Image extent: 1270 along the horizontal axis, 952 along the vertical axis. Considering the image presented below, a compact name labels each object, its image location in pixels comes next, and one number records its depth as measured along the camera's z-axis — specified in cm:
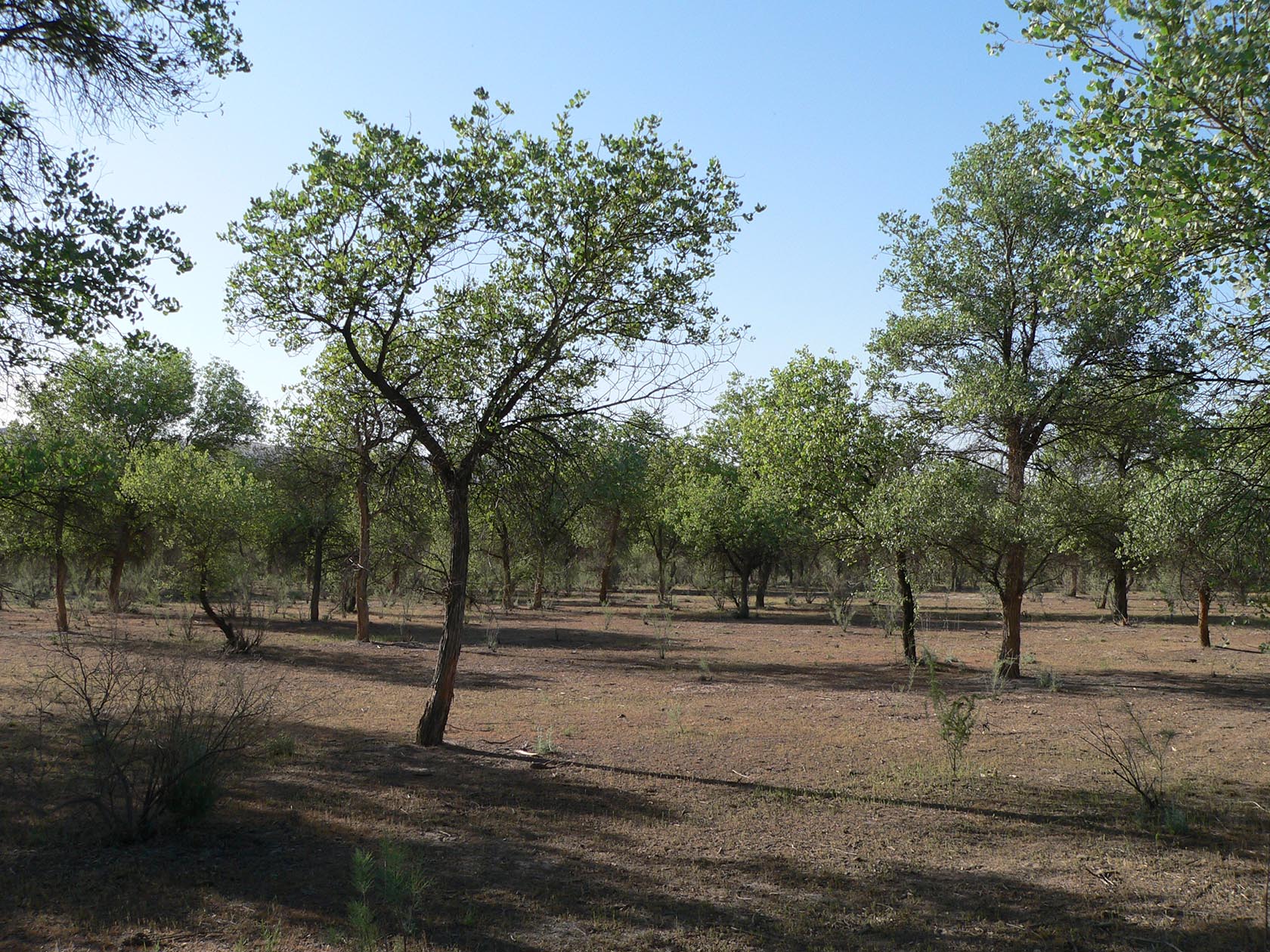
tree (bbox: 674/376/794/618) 3688
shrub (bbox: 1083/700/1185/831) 770
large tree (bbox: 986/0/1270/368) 577
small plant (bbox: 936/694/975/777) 891
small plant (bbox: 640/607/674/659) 2296
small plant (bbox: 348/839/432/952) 483
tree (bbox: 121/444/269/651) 2064
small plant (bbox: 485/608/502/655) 2191
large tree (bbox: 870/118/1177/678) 1489
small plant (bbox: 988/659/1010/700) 1368
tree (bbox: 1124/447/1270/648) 762
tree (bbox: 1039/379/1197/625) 911
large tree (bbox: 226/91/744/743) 955
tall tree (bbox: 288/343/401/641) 1076
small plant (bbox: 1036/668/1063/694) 1592
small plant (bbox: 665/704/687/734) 1234
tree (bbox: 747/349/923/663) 1856
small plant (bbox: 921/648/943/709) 954
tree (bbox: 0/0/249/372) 797
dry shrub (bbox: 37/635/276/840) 639
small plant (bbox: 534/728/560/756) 1041
